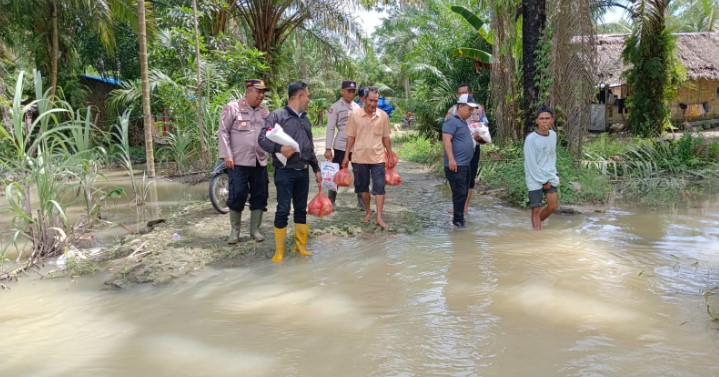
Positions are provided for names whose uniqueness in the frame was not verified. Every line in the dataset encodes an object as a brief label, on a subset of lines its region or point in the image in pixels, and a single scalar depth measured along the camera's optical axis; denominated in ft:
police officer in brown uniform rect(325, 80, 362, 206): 24.63
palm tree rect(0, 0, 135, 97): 42.68
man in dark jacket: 18.49
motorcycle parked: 24.81
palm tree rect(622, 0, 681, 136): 54.70
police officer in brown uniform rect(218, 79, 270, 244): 19.62
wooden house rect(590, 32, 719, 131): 66.80
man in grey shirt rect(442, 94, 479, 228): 22.43
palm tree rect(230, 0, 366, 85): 54.95
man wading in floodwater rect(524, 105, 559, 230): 21.26
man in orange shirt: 22.20
